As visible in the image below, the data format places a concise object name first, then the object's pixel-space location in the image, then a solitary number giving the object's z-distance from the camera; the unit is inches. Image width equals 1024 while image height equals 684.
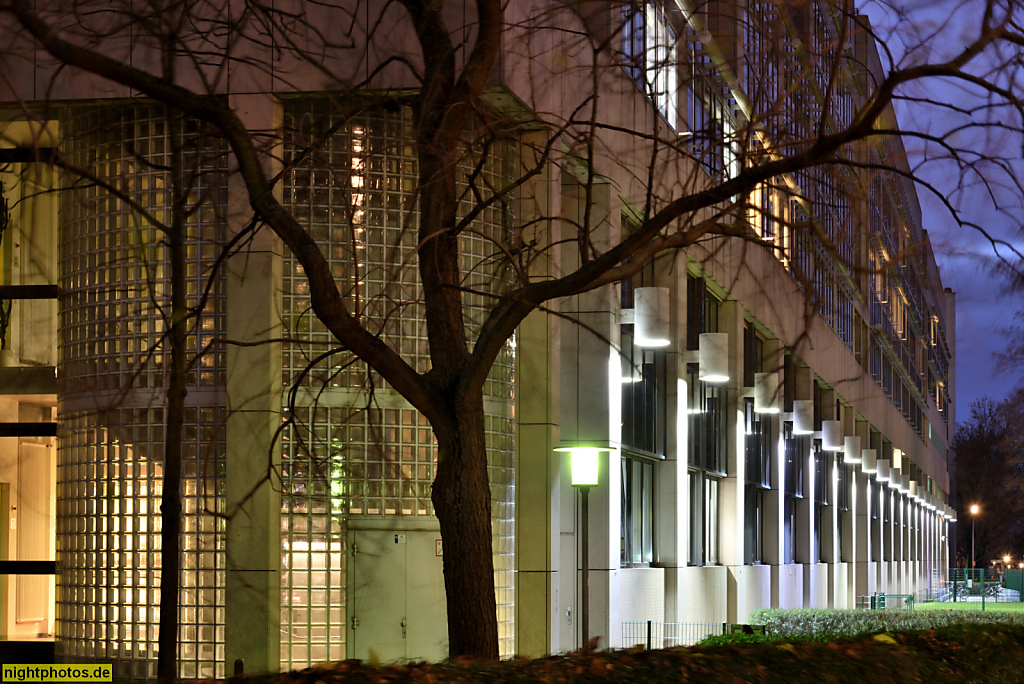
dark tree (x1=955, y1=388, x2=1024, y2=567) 4997.5
